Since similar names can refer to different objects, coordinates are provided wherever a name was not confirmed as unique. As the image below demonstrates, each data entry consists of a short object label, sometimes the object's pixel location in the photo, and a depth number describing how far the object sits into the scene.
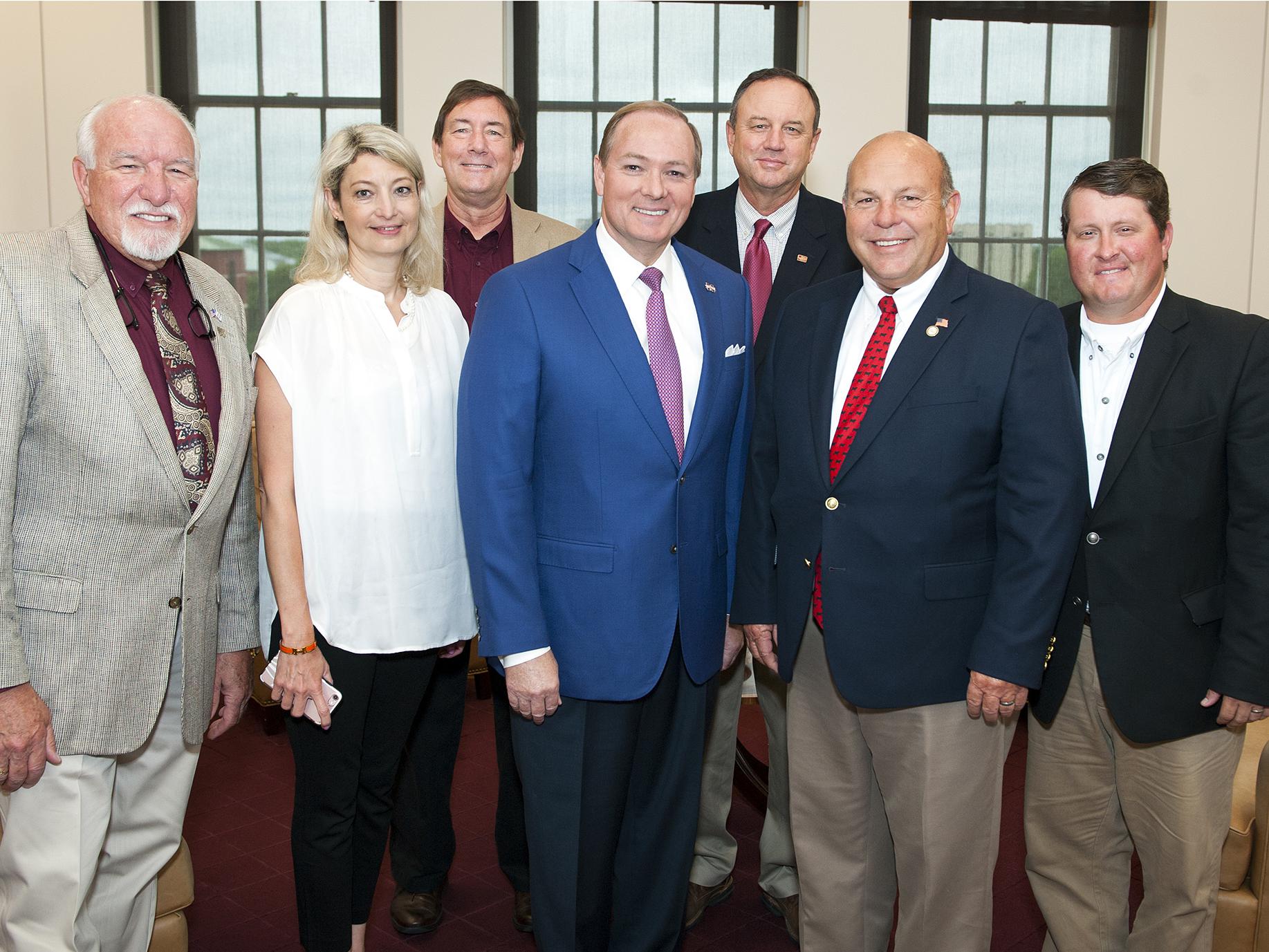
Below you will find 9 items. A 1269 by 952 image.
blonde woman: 2.30
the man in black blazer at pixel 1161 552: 2.19
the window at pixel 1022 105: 5.79
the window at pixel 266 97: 5.62
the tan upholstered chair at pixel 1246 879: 2.46
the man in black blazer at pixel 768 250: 3.03
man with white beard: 2.02
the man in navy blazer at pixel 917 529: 2.13
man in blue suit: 2.18
